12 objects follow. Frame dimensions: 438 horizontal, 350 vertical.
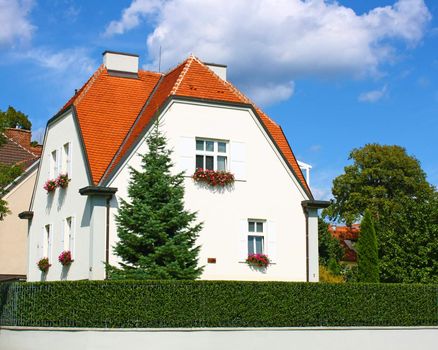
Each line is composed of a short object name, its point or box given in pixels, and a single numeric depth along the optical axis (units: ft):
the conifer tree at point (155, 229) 81.30
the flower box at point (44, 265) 104.37
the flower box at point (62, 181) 101.24
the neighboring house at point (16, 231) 135.54
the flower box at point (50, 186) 104.47
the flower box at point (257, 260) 97.19
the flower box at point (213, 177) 96.27
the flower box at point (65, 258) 97.04
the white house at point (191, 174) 94.32
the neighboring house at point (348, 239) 230.89
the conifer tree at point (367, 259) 109.81
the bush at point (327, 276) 134.62
